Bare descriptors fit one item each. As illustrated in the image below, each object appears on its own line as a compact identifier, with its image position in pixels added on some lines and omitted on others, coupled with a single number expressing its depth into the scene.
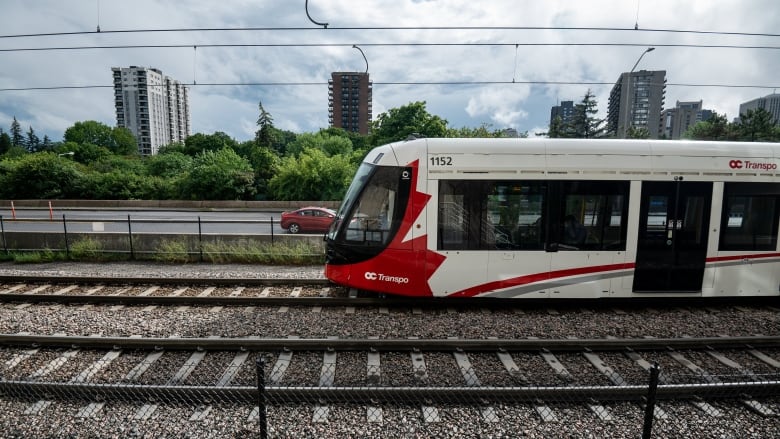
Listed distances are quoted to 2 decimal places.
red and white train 6.86
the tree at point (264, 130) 55.56
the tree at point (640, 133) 49.13
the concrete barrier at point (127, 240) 12.17
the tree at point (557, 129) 49.05
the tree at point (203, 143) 65.12
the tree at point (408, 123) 37.12
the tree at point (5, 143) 85.46
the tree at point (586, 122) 45.16
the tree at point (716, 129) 47.25
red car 19.59
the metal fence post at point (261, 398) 2.97
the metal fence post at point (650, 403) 3.04
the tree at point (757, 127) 45.00
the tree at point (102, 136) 99.94
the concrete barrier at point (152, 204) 31.44
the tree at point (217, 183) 33.66
